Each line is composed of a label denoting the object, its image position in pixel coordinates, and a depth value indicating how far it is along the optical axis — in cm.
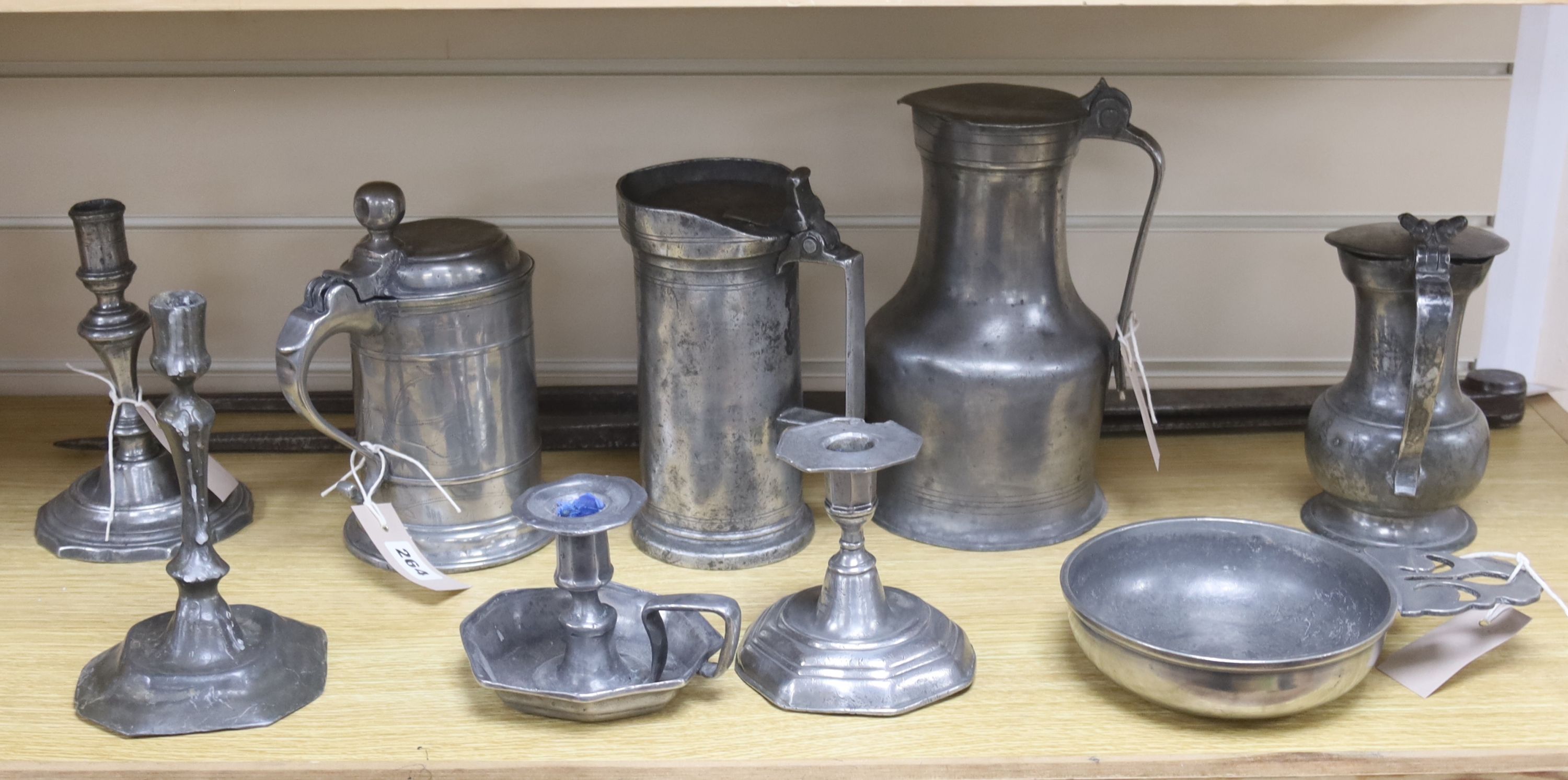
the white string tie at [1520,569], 97
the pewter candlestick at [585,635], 90
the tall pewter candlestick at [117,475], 112
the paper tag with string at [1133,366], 117
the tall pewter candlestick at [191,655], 91
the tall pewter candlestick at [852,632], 93
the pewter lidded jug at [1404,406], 102
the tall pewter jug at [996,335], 109
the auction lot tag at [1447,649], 95
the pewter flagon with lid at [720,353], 105
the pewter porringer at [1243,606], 87
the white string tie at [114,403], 114
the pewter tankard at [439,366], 102
